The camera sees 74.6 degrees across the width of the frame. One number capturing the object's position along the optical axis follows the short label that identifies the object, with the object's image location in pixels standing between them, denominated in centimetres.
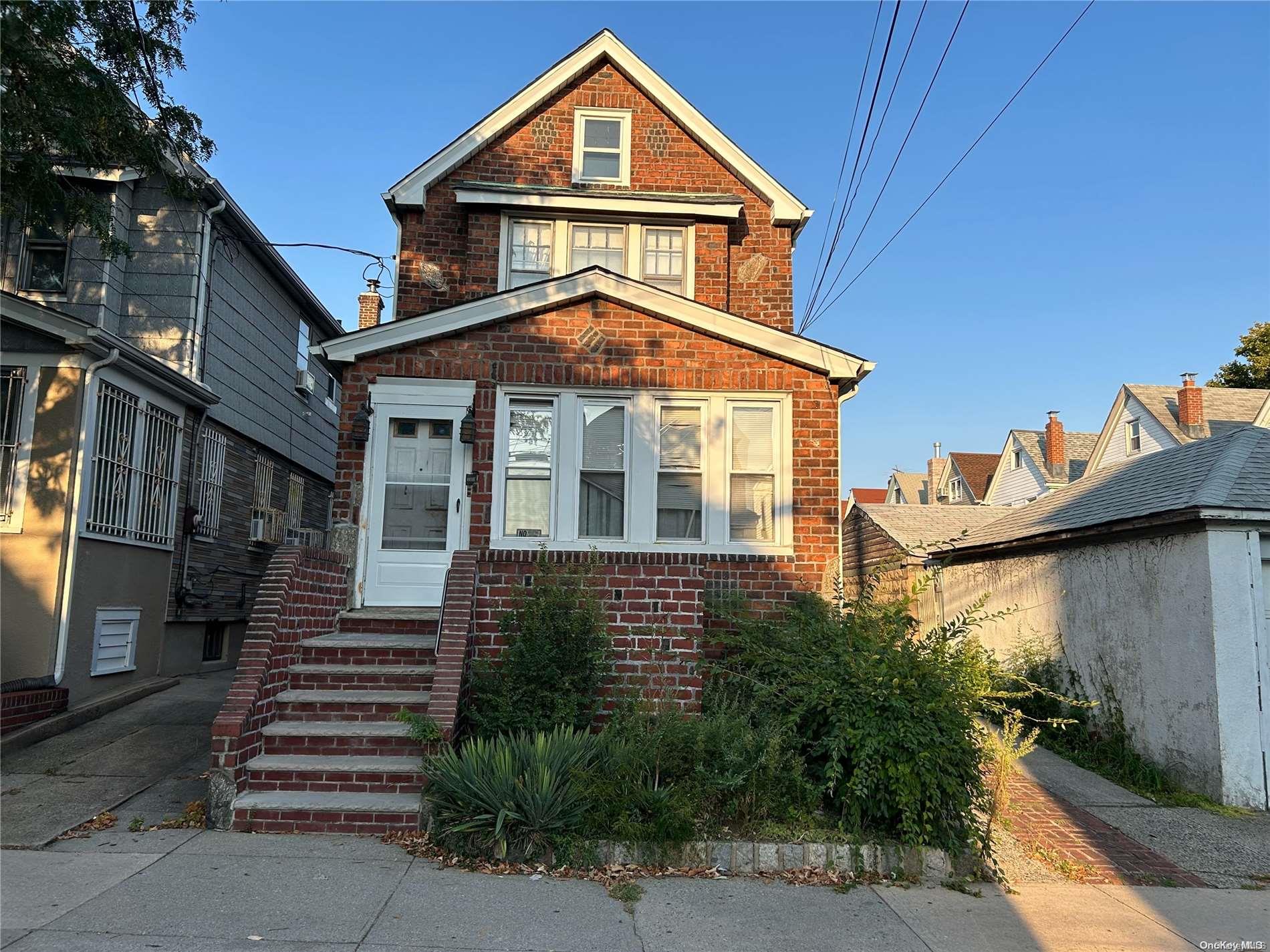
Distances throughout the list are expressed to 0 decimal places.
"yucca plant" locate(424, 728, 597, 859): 563
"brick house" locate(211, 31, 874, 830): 889
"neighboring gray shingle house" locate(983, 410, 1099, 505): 3169
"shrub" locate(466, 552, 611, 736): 676
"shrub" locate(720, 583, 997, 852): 596
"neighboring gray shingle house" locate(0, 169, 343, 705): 1019
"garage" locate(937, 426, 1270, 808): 757
